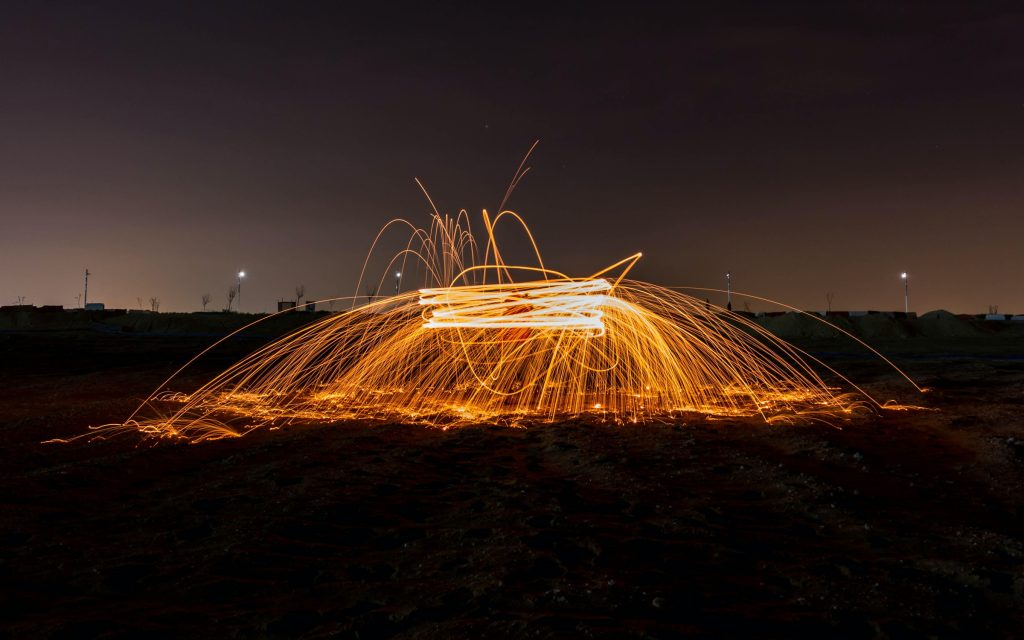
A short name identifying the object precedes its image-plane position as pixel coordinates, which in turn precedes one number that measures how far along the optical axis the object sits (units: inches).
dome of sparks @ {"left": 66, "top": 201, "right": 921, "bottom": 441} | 319.3
